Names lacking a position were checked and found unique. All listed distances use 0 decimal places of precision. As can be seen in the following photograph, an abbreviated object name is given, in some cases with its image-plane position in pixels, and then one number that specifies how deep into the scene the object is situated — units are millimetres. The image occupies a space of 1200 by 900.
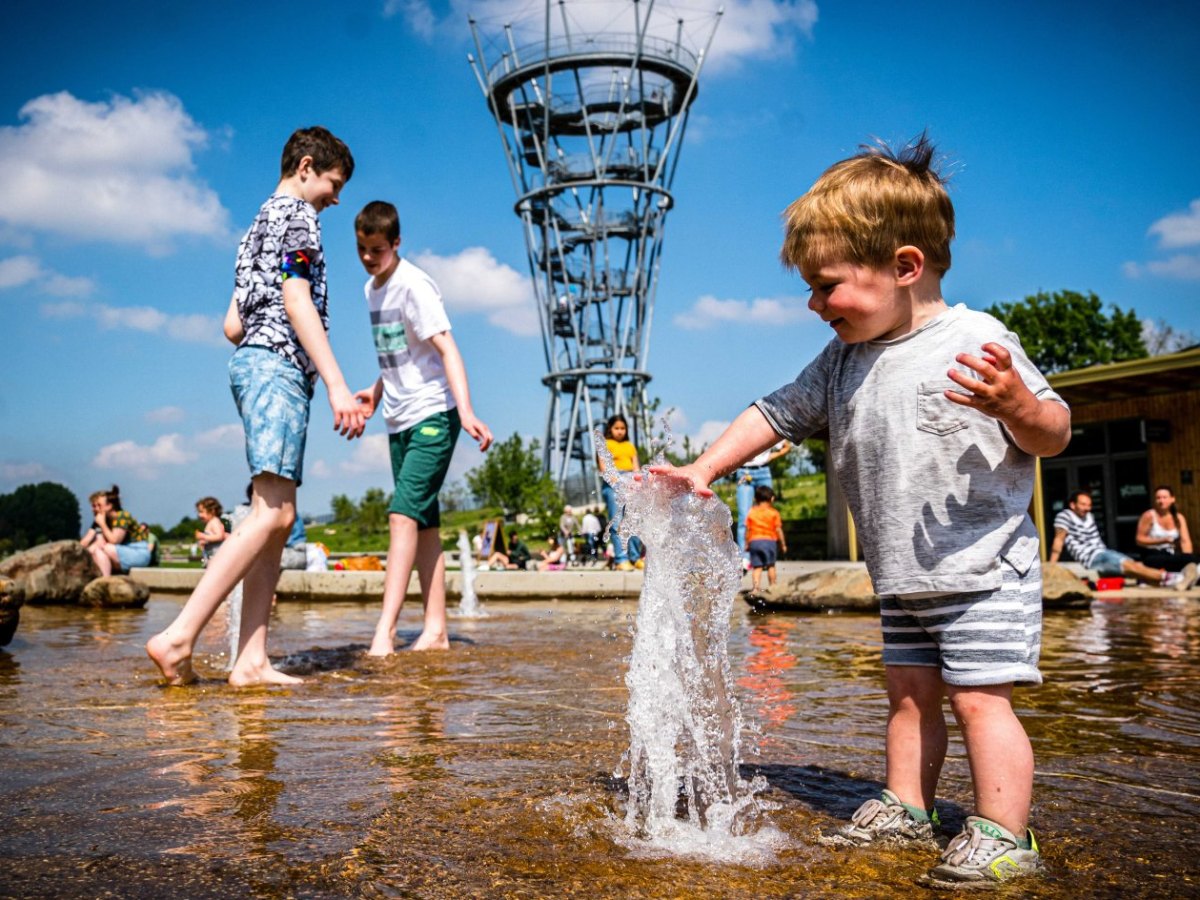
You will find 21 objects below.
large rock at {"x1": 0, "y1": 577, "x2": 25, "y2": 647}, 5502
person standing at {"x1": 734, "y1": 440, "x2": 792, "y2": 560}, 13172
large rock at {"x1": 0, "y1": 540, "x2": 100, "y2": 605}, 10289
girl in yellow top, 12605
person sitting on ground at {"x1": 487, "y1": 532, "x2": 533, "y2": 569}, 21286
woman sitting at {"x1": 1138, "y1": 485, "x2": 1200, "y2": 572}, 12633
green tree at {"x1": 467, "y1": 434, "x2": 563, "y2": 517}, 48875
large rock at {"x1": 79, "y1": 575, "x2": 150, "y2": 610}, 9945
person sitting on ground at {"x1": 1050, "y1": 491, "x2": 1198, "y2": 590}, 12055
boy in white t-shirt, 5359
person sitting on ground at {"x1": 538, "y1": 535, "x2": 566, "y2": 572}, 20786
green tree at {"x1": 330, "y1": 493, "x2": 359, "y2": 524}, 63031
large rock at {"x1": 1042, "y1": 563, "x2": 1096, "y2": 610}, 8648
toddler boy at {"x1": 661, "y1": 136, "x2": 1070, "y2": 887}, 2062
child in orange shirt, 12203
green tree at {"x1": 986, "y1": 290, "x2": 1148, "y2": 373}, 57812
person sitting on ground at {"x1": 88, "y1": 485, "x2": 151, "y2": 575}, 13141
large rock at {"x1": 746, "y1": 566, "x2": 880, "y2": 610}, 8742
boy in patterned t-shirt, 4195
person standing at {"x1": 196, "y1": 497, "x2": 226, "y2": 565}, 13109
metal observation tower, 45031
